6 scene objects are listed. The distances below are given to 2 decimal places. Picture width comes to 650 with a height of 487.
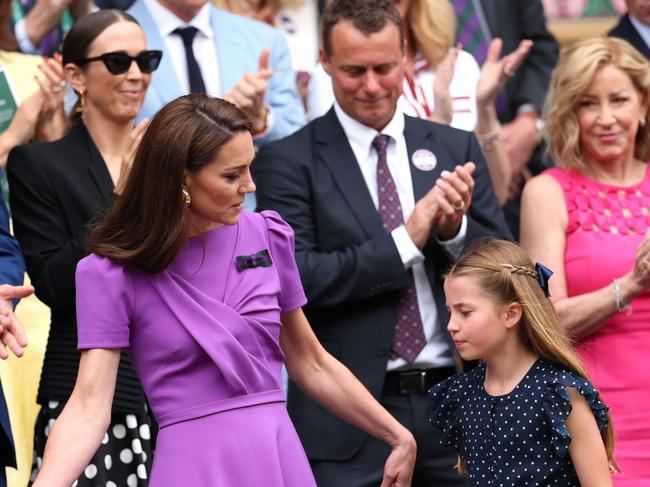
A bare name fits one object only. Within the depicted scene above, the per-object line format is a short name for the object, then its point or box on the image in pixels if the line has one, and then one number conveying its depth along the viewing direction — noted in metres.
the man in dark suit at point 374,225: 10.37
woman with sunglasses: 10.17
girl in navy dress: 8.76
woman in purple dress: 8.02
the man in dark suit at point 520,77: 14.58
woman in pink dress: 10.91
